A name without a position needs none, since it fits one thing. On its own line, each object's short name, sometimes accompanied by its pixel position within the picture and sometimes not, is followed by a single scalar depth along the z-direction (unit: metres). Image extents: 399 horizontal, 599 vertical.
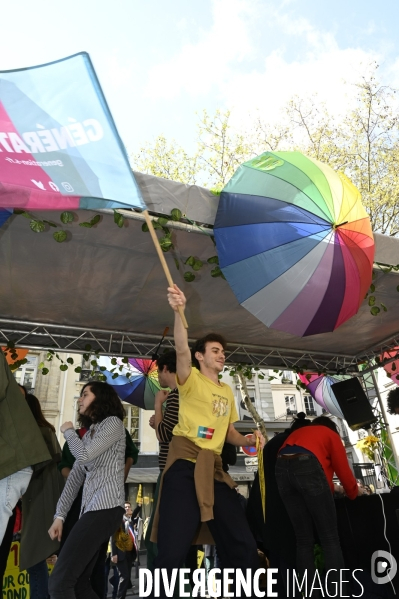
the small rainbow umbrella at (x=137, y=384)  7.36
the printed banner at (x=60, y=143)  2.18
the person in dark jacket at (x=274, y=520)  3.42
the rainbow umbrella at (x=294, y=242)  3.05
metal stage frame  5.32
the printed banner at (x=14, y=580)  3.40
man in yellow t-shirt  2.12
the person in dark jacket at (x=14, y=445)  2.26
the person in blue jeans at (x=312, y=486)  2.97
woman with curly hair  2.21
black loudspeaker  6.42
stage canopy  3.52
